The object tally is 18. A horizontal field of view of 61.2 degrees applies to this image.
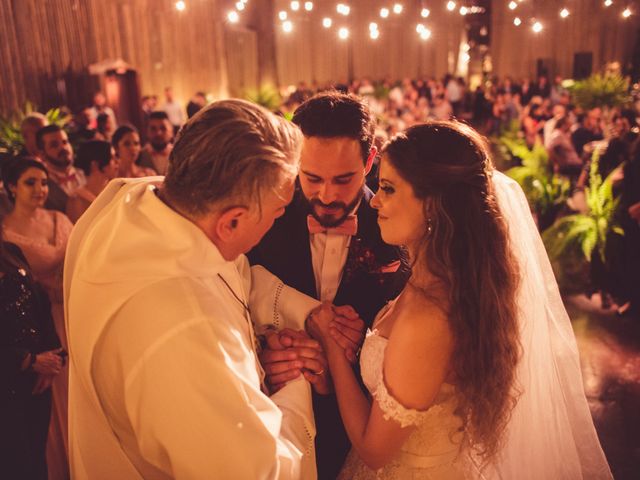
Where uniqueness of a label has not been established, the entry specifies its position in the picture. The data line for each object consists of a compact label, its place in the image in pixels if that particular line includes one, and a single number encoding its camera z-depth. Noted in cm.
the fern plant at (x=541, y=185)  661
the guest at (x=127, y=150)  523
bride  161
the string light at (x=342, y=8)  1570
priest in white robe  115
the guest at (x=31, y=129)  559
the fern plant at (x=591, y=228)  537
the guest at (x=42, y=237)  327
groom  221
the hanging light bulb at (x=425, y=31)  1583
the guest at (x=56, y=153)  480
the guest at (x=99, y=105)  1023
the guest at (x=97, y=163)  439
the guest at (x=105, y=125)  792
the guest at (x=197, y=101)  845
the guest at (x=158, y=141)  588
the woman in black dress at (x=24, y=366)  245
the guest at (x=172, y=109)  1270
